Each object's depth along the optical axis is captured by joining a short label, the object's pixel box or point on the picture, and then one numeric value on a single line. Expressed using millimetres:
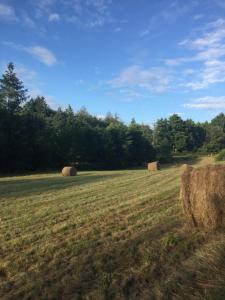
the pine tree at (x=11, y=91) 35281
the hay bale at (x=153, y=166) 25866
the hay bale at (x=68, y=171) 19825
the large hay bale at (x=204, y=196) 5387
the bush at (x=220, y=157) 37131
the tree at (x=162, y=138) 54578
